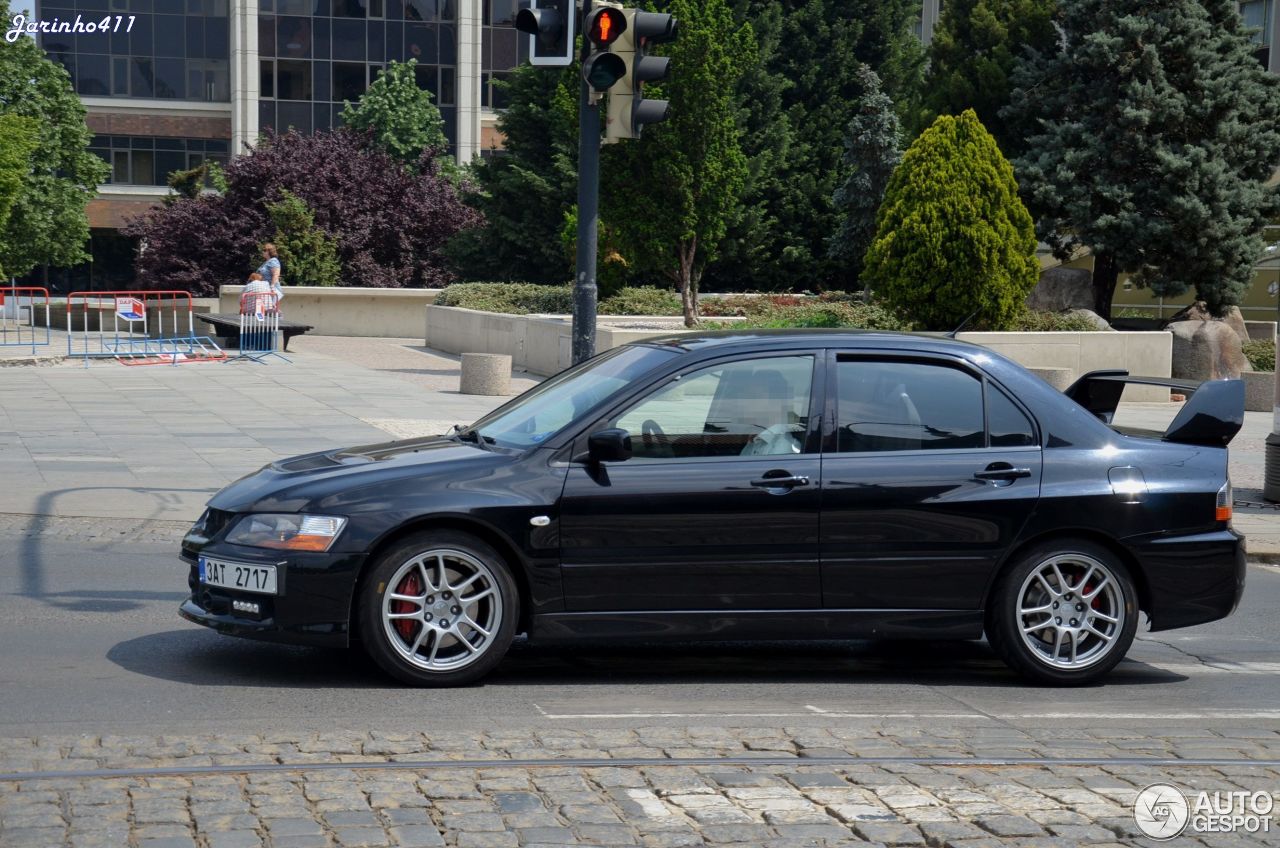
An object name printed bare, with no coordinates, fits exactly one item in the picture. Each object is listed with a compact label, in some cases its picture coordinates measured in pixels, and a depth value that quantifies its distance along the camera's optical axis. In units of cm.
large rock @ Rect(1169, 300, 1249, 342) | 3077
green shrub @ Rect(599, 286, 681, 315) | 3117
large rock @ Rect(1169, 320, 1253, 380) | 2723
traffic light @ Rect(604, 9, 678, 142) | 1029
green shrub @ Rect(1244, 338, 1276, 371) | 2853
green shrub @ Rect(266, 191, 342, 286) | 3841
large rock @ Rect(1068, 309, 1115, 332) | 2641
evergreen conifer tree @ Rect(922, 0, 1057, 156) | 3391
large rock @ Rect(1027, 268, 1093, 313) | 3084
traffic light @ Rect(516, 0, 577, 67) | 1052
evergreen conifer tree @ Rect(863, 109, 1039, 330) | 2284
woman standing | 2879
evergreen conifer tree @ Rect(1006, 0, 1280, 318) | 2916
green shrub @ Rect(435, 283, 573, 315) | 3164
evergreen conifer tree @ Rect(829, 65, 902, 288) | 3716
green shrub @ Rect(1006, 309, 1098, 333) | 2469
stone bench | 2747
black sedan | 648
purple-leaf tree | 3966
